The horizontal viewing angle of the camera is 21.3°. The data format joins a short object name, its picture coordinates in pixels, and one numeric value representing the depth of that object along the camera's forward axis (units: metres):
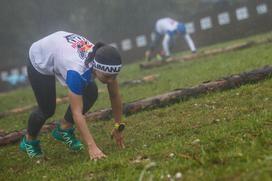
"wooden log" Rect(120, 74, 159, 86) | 21.91
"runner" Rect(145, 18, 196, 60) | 30.52
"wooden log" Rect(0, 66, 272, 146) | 13.71
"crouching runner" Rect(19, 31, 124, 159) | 8.58
